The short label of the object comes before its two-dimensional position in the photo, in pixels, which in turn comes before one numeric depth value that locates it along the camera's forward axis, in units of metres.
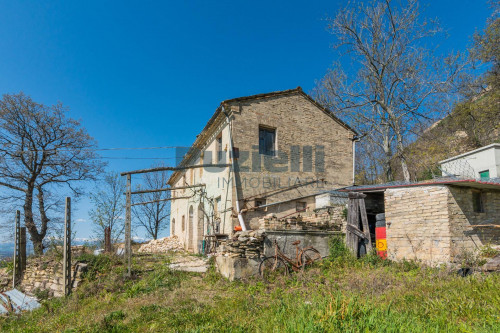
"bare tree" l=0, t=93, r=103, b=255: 15.78
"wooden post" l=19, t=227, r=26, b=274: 12.95
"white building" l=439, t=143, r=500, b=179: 14.96
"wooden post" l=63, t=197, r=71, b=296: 9.55
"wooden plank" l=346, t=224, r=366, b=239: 10.91
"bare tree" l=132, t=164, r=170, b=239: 32.75
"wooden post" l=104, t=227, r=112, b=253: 12.65
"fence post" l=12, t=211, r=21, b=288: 12.82
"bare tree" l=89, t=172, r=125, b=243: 13.27
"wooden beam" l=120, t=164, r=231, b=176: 10.35
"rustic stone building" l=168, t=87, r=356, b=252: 12.30
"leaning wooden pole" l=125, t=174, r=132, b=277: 10.01
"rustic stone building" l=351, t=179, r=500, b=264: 9.09
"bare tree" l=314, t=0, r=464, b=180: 18.16
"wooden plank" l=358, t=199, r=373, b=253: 10.99
